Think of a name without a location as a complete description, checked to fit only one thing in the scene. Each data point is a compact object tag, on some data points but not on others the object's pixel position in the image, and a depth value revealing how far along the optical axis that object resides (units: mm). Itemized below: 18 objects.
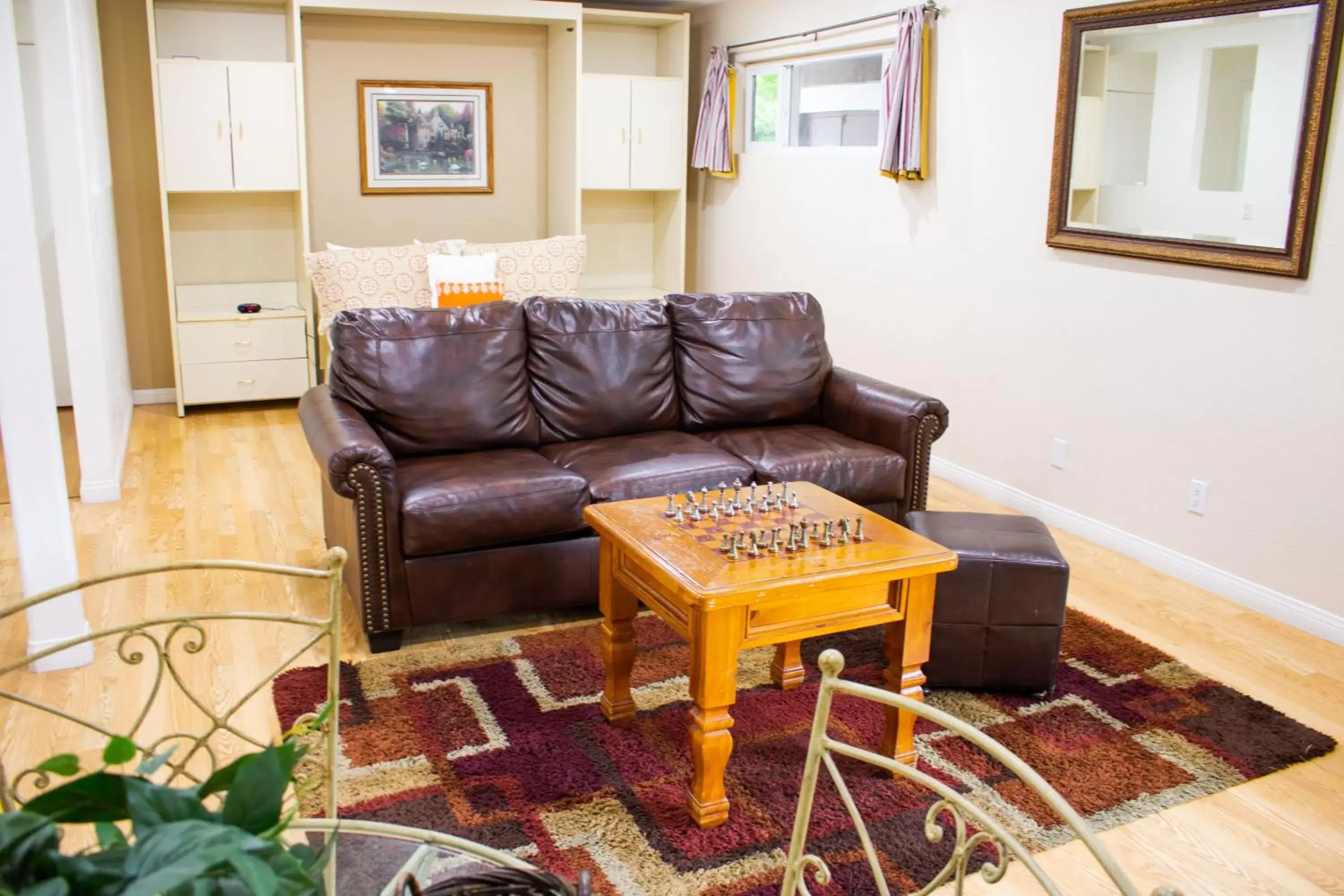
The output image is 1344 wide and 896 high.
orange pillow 5871
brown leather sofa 3316
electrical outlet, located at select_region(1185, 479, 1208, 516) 4035
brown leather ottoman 3096
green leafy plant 784
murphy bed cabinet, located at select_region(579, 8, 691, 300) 6918
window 5809
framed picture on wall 6746
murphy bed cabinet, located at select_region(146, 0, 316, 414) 5918
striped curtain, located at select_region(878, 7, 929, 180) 5102
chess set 2648
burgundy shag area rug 2465
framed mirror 3578
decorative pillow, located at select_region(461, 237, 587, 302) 6145
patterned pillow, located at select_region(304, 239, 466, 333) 5750
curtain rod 5070
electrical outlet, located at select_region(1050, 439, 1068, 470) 4617
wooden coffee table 2436
